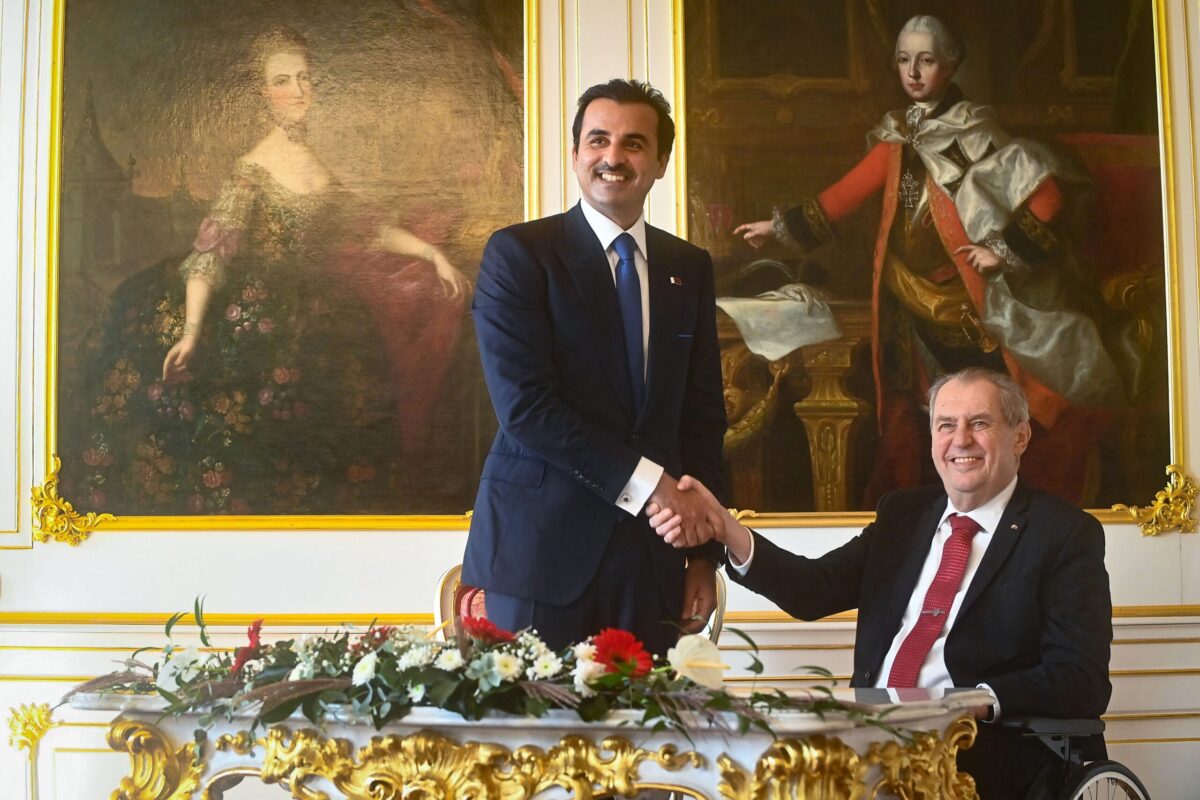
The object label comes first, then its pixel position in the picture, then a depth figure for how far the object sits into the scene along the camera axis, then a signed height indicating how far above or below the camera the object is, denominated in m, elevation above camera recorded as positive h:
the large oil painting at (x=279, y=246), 4.84 +0.87
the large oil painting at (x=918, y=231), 4.79 +0.88
